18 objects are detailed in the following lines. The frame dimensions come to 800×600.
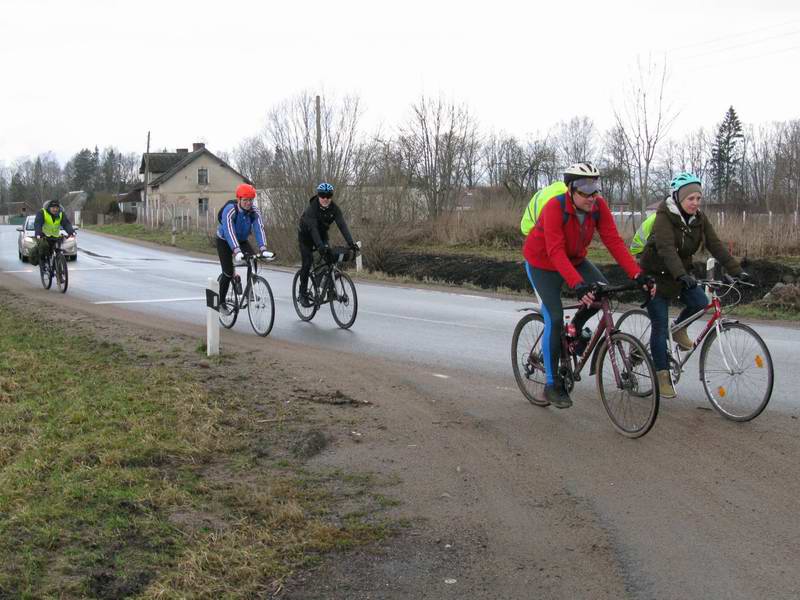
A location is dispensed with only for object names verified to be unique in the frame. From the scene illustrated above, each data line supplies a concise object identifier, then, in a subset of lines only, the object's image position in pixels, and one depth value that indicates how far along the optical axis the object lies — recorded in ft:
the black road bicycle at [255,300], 37.19
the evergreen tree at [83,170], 491.72
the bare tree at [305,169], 96.12
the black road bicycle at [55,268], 57.26
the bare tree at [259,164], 99.14
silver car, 93.45
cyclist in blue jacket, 35.99
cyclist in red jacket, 19.86
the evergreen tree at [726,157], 252.42
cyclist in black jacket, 38.37
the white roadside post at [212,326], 30.91
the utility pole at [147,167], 207.27
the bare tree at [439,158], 115.14
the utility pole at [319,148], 95.36
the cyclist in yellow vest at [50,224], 55.47
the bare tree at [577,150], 238.68
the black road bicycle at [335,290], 39.58
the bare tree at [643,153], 85.92
